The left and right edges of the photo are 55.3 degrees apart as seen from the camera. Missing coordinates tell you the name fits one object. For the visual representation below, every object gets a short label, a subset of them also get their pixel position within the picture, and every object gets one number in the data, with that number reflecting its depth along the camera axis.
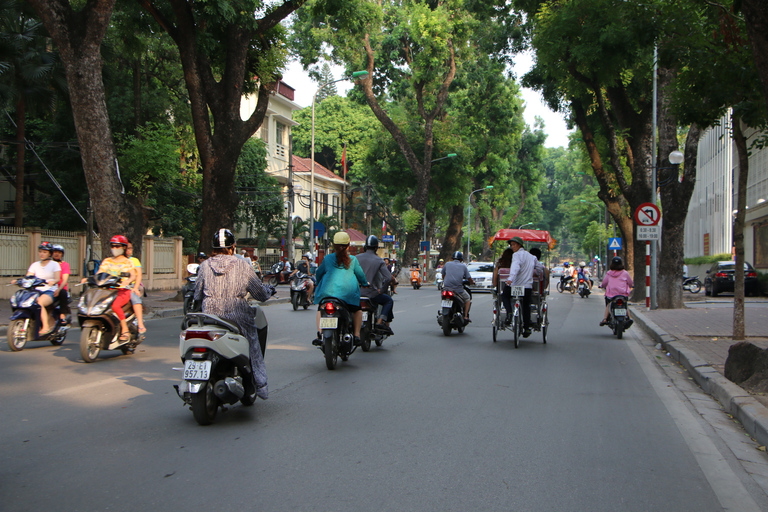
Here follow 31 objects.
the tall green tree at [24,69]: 22.88
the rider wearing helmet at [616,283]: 14.27
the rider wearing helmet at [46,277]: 11.19
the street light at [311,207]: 32.75
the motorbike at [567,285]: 36.78
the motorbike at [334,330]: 8.80
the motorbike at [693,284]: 36.38
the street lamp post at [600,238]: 67.47
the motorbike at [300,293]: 20.34
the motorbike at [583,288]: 32.81
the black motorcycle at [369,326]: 10.59
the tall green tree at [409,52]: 37.62
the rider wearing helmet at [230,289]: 6.21
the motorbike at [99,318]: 9.56
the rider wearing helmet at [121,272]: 10.05
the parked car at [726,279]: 30.89
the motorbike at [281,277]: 26.64
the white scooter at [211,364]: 5.79
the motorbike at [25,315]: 10.87
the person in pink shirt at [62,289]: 11.45
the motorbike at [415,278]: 39.70
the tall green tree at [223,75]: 19.75
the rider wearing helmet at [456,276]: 13.36
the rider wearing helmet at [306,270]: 20.65
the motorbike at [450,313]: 13.50
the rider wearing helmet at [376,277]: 10.73
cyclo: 11.84
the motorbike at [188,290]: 14.33
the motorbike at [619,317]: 14.16
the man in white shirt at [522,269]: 11.91
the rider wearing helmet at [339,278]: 9.02
